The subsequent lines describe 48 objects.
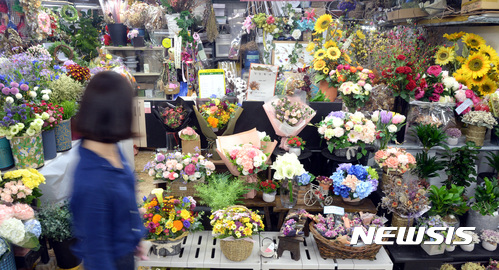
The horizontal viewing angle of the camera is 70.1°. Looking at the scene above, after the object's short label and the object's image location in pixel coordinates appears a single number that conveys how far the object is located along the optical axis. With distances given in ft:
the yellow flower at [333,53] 11.71
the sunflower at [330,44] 12.05
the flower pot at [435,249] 8.42
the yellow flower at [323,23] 12.31
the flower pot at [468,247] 8.79
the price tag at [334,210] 7.98
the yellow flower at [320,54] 11.93
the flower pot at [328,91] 12.14
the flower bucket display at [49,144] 9.93
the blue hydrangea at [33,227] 7.87
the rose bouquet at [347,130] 9.85
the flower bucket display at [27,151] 9.00
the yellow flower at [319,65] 11.84
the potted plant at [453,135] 10.32
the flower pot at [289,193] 9.04
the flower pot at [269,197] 9.25
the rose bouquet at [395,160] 9.58
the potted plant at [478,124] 9.89
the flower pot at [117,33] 19.57
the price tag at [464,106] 10.25
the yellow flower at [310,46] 12.31
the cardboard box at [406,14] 12.15
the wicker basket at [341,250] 7.75
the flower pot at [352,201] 9.11
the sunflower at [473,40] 11.32
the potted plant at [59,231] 8.57
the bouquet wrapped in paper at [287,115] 10.07
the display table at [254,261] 7.68
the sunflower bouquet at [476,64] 10.71
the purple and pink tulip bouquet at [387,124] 10.15
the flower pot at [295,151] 10.11
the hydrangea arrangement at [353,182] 8.85
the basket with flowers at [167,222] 7.63
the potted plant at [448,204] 8.91
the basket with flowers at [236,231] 7.51
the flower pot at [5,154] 8.95
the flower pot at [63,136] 10.55
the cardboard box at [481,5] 9.16
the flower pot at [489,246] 8.96
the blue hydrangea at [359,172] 9.12
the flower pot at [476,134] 10.11
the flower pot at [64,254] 8.92
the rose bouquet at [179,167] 9.06
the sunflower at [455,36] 12.05
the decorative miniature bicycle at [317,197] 9.12
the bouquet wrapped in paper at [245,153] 8.98
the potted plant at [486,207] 9.23
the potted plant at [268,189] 9.25
